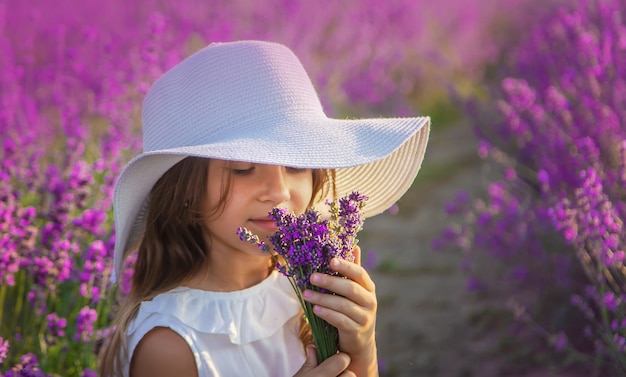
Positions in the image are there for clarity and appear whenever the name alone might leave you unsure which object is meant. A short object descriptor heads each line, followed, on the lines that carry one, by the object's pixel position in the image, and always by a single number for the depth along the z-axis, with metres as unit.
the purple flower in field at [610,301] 2.27
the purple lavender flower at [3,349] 1.76
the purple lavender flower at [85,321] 2.10
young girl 1.90
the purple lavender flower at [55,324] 2.11
